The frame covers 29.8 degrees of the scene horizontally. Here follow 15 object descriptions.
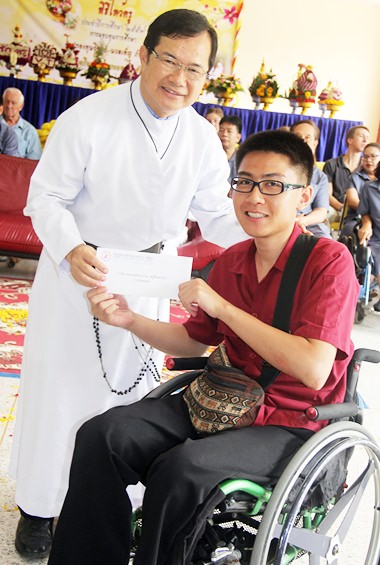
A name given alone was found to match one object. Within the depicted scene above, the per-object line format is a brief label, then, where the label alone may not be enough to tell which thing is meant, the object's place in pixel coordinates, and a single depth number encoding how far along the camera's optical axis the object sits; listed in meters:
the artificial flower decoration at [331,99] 7.92
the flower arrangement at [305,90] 7.68
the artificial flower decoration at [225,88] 7.61
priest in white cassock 1.71
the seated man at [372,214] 5.60
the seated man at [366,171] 6.21
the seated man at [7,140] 6.27
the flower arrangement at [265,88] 7.65
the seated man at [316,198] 4.91
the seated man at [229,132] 5.88
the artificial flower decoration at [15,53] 8.29
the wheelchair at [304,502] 1.31
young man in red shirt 1.32
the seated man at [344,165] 6.50
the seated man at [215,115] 6.32
